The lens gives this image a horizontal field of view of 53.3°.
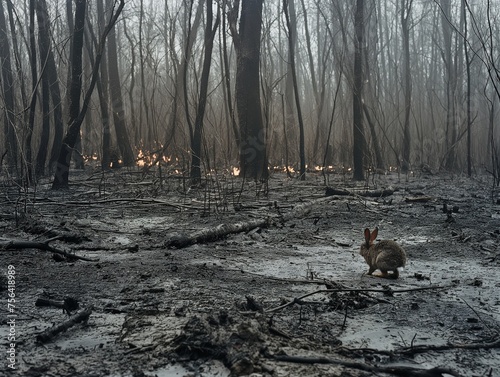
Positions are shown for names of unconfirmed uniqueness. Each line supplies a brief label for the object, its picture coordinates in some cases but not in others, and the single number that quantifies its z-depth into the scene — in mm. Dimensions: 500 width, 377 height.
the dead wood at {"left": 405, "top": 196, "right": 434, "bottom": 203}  7234
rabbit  3434
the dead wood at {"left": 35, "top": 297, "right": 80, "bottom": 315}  2586
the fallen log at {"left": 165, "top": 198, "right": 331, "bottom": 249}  4301
